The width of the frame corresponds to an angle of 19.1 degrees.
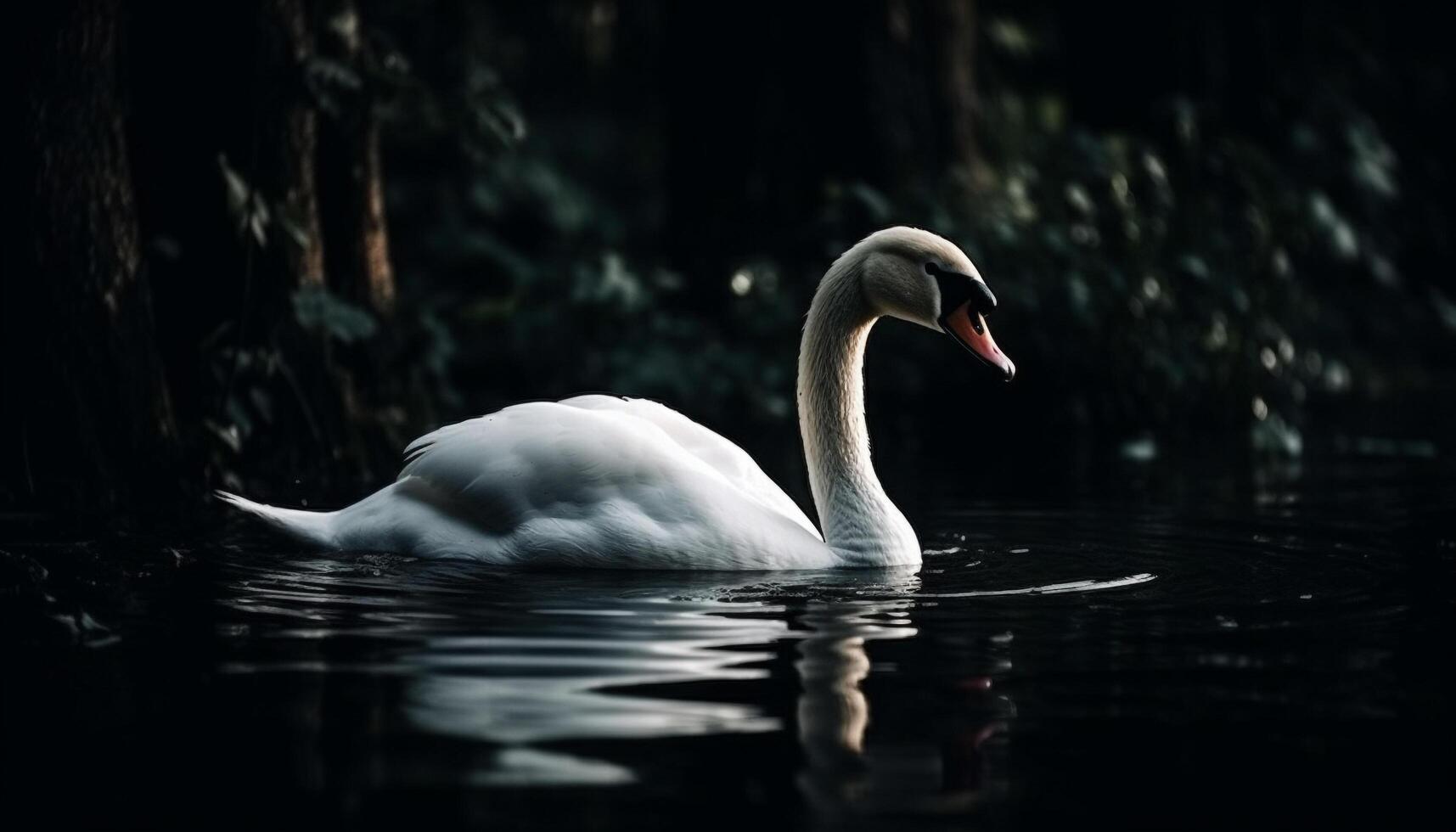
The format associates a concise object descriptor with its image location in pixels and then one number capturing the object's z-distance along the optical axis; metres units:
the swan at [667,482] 13.53
